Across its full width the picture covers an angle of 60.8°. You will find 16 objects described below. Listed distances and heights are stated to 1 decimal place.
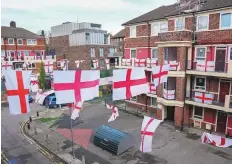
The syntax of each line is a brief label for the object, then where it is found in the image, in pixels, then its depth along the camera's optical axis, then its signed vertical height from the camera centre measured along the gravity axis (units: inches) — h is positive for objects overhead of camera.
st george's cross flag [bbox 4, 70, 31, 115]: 318.0 -48.7
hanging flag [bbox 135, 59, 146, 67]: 881.5 -14.6
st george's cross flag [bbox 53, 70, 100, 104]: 323.8 -43.6
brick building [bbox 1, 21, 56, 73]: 1647.8 +118.1
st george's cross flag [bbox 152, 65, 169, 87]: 433.1 -33.7
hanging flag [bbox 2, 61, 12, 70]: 1128.4 -29.8
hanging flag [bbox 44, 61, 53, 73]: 1039.3 -32.1
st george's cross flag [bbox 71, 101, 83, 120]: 578.7 -145.8
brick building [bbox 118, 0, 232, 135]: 660.1 -16.0
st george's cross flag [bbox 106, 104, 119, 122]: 644.0 -177.7
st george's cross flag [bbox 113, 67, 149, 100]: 355.3 -45.4
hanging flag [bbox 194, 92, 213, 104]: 678.5 -135.6
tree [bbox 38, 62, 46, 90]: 1378.1 -136.5
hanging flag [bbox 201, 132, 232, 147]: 444.1 -190.1
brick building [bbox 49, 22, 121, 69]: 1736.0 +130.1
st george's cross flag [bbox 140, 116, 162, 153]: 402.9 -148.5
